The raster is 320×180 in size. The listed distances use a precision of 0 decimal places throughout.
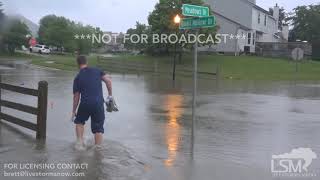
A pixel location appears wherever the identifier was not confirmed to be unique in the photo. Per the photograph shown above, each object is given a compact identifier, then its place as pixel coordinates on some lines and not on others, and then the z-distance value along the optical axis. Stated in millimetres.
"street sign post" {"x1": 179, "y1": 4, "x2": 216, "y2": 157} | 9781
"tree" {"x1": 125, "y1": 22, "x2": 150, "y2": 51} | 60175
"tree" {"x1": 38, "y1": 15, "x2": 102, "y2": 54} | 77688
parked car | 86838
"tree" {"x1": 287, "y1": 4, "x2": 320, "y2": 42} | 80125
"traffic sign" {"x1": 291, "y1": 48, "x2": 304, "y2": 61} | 48000
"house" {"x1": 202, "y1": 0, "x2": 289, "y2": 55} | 65125
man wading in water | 9852
